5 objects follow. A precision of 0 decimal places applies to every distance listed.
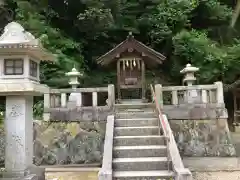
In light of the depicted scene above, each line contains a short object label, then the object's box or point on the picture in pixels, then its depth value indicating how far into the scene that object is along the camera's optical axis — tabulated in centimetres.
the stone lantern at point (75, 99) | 842
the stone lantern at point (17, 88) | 489
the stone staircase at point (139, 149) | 522
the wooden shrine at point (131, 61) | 969
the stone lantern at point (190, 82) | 873
